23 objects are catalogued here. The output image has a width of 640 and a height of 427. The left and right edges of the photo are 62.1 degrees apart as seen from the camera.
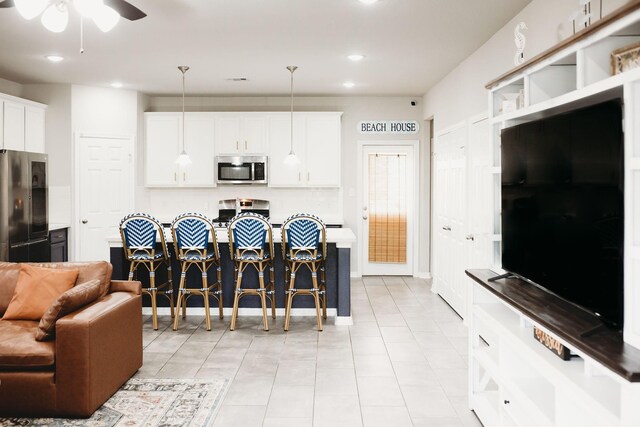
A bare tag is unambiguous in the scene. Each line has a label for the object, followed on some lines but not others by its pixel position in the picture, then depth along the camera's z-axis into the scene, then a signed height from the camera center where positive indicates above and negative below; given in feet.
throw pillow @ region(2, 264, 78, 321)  11.81 -1.94
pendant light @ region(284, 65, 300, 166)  21.27 +1.83
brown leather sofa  10.02 -3.14
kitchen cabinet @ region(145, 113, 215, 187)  24.95 +2.75
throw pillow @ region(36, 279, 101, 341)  10.17 -2.06
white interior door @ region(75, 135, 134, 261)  22.74 +0.68
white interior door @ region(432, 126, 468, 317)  18.30 -0.51
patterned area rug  10.05 -4.10
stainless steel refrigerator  18.06 -0.08
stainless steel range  25.30 -0.12
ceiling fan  8.49 +3.27
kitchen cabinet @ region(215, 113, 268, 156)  25.02 +3.37
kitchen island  17.39 -2.46
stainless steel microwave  24.75 +1.61
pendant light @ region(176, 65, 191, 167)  20.68 +1.77
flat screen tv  6.38 -0.02
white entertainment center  5.85 -1.57
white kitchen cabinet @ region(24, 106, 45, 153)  21.13 +3.08
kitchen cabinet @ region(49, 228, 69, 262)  20.97 -1.66
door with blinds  26.30 +0.27
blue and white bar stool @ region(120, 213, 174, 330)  16.39 -1.23
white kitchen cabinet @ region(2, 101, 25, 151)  19.81 +3.00
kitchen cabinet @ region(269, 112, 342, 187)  24.94 +2.70
